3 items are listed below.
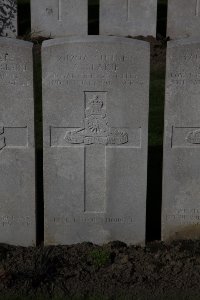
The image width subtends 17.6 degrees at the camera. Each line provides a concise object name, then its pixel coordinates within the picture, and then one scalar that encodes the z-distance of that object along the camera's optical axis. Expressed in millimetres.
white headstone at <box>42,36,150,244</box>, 5395
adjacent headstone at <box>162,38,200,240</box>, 5422
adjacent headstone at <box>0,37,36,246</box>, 5391
